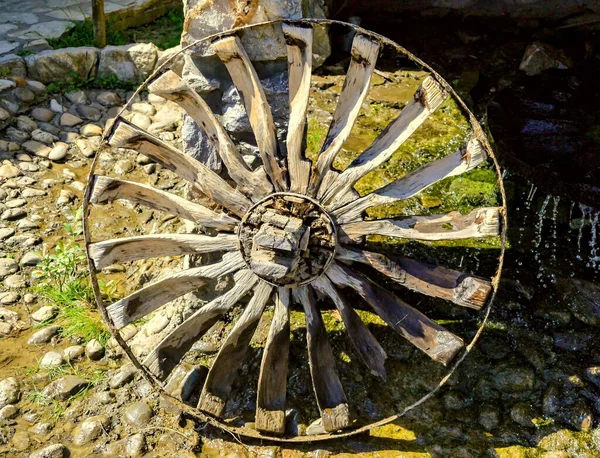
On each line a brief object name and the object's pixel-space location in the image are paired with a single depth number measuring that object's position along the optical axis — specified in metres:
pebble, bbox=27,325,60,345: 4.04
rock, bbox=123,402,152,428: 3.59
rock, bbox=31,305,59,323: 4.18
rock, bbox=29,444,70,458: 3.40
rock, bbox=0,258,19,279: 4.44
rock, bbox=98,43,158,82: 6.09
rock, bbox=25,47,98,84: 5.94
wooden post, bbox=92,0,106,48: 6.09
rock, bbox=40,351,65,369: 3.89
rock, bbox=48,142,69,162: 5.36
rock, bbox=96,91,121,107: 5.91
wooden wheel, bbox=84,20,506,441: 3.21
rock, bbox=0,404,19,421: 3.62
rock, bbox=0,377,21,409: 3.70
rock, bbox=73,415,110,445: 3.52
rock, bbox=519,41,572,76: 6.34
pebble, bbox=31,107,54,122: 5.65
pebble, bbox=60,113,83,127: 5.67
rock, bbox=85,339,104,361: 3.95
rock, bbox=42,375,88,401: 3.73
